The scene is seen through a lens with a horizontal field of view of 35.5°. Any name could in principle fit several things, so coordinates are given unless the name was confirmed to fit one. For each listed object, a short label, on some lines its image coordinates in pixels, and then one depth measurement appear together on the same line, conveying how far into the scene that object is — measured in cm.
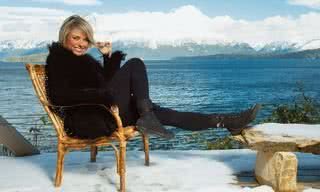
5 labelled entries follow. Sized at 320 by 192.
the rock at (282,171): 344
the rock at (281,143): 341
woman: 346
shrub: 709
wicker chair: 347
